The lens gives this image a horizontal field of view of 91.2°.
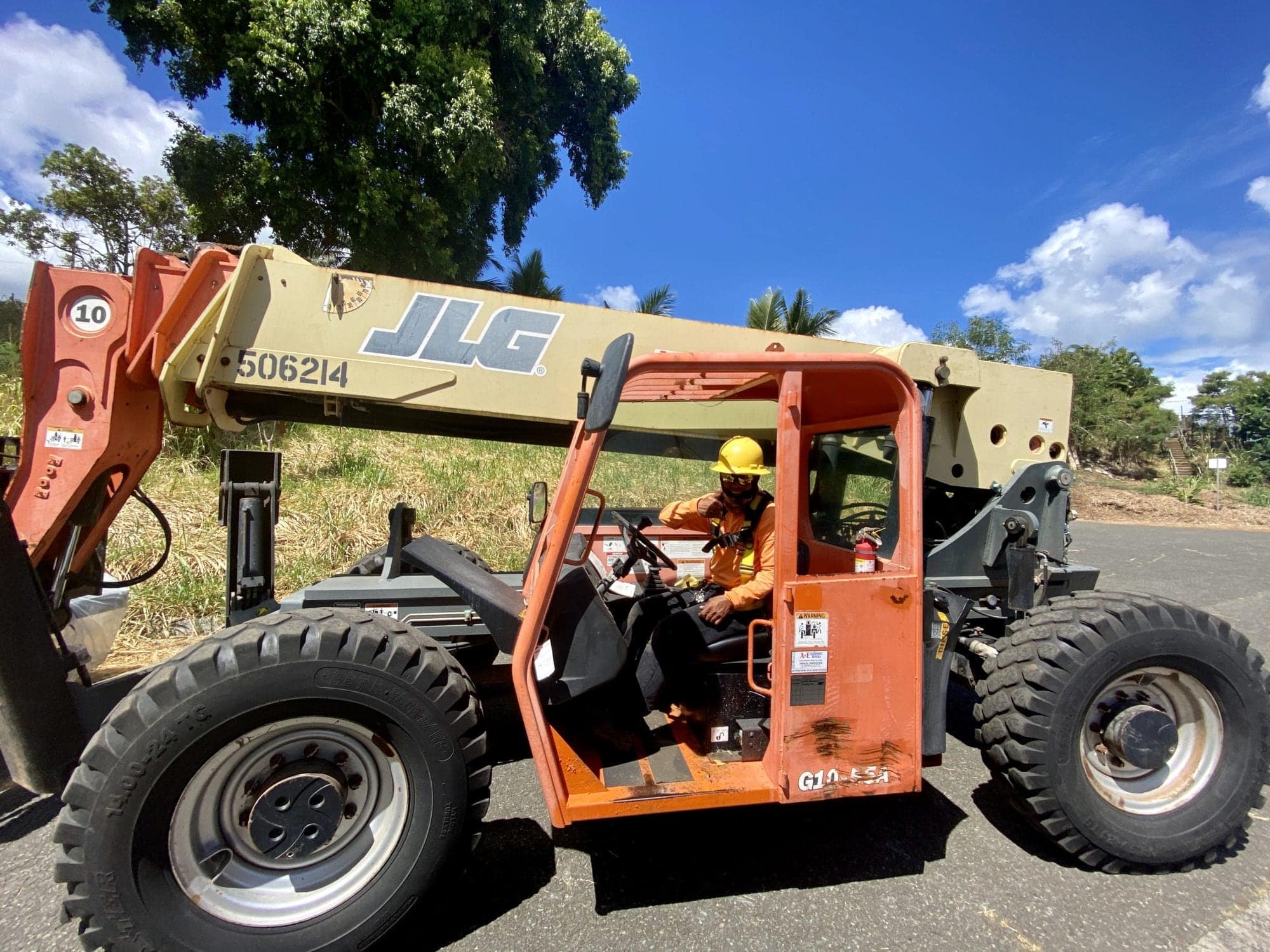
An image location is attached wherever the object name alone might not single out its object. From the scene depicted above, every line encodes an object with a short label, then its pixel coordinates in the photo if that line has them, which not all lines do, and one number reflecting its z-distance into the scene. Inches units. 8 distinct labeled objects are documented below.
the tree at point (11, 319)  453.1
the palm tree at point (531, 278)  663.1
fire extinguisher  100.3
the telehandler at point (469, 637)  80.9
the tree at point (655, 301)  702.5
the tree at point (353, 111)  377.7
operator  108.3
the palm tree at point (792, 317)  744.3
